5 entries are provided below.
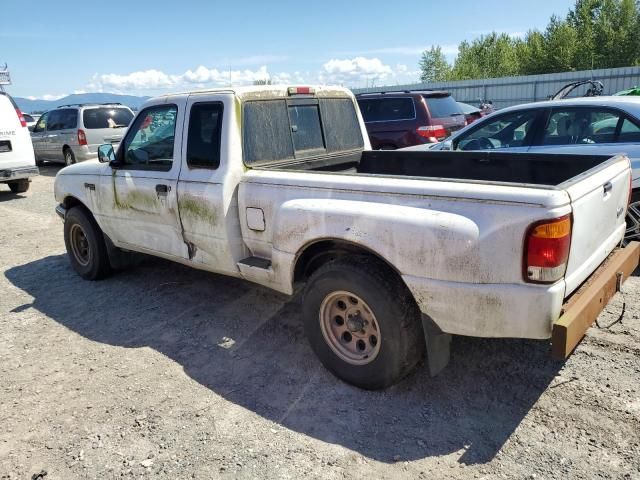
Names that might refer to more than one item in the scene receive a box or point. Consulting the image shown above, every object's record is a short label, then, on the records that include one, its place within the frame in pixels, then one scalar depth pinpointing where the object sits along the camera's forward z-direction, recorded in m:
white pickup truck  2.54
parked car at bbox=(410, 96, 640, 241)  5.12
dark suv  10.34
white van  10.45
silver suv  13.70
